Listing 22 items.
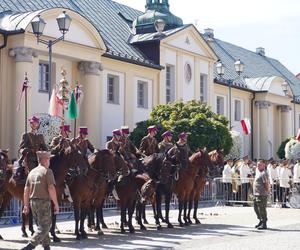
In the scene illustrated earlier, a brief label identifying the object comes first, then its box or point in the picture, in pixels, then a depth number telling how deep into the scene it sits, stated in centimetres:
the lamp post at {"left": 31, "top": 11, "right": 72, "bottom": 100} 2053
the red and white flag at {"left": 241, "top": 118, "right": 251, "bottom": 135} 3509
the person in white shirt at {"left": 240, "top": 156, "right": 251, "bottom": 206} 2527
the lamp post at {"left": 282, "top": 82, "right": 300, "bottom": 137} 4686
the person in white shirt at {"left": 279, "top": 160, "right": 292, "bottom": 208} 2538
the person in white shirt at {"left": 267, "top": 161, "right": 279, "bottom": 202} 2564
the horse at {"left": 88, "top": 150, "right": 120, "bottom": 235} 1445
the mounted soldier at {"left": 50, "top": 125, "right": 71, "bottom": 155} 1393
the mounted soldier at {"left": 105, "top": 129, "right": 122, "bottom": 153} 1552
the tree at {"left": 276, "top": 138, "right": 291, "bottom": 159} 4719
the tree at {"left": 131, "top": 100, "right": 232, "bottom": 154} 2922
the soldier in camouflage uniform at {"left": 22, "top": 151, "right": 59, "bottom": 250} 1078
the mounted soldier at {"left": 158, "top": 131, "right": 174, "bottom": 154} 1720
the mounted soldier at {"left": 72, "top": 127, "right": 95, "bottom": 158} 1419
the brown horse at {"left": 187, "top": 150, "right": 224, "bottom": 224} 1775
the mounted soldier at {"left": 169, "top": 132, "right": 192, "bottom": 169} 1661
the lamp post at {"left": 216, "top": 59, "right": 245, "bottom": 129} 3397
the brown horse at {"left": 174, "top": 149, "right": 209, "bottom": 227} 1725
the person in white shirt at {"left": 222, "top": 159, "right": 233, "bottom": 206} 2569
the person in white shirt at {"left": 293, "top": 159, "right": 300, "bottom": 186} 2541
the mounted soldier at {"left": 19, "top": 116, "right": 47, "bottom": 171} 1380
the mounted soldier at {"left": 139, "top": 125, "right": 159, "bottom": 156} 1736
